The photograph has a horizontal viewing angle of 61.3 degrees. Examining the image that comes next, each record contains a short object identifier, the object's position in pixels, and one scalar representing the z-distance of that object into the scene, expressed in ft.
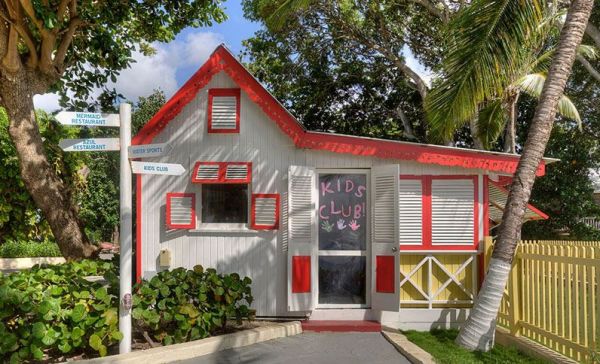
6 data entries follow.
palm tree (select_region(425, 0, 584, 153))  24.17
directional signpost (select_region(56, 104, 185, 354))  18.92
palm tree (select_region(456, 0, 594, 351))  21.61
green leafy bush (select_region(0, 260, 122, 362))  17.74
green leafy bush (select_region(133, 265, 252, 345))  20.66
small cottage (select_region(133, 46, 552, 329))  26.43
